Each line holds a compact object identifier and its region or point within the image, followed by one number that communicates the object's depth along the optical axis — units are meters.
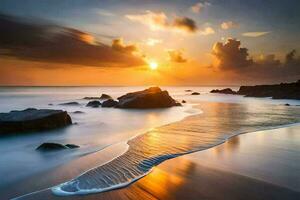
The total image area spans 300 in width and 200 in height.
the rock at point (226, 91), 58.37
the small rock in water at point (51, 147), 6.26
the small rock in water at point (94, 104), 20.88
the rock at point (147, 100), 19.01
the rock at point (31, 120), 8.65
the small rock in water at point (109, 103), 19.95
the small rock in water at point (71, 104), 23.70
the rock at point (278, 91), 34.77
